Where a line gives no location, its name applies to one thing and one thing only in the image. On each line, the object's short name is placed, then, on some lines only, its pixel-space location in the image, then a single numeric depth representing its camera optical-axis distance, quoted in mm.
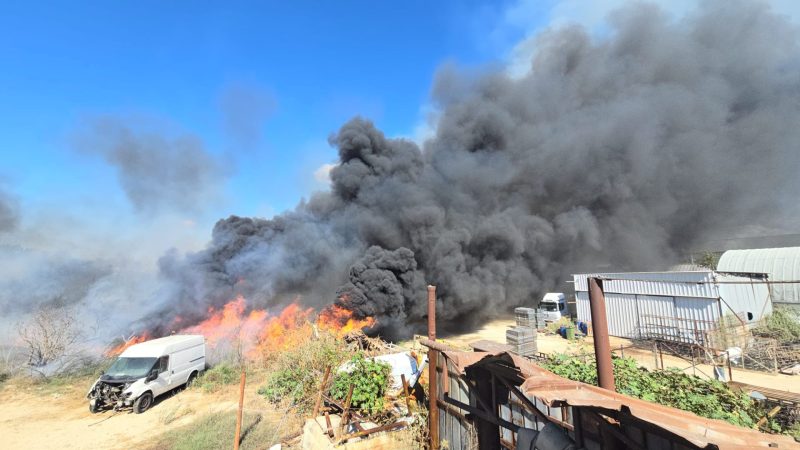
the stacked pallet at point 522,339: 17875
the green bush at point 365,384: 9578
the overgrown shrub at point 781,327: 19969
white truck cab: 29656
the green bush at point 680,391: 6746
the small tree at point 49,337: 17109
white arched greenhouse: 25397
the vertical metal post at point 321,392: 9297
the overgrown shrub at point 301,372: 12078
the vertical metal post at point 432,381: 6848
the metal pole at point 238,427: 8531
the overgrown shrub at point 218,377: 14906
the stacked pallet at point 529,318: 26234
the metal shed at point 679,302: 19703
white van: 12547
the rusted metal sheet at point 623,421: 2516
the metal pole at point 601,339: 3887
